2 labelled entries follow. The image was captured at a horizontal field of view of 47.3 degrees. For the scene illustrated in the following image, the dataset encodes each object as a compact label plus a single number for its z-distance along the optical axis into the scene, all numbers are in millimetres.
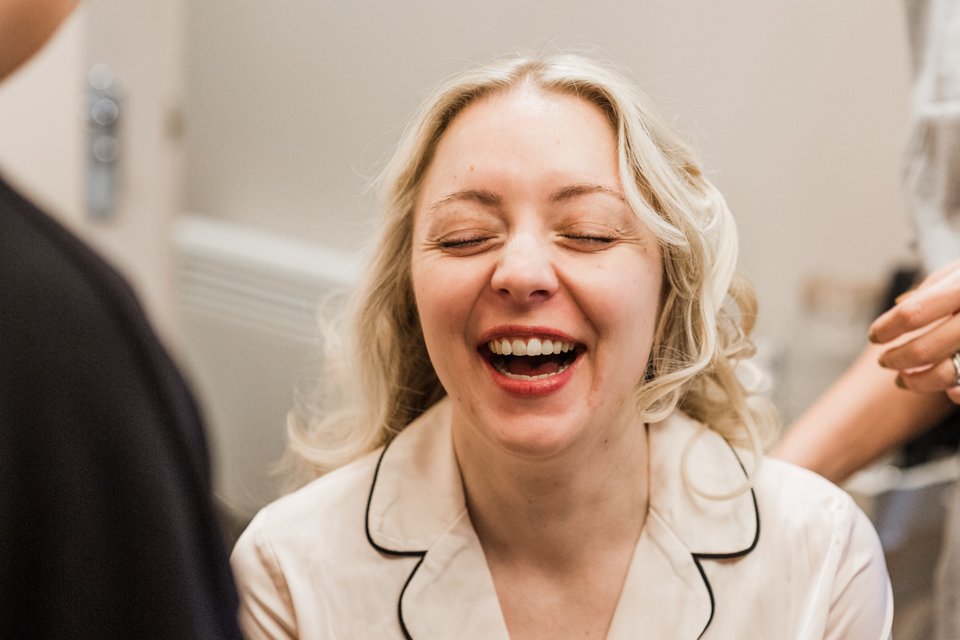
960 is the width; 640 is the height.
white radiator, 3211
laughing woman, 1184
